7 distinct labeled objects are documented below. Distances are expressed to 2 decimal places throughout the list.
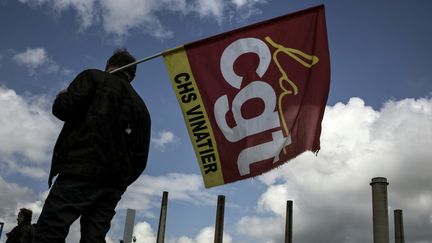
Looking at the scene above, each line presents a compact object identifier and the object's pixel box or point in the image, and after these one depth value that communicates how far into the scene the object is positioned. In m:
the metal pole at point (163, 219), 29.14
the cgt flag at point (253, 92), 3.76
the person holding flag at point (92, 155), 2.47
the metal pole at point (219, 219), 30.11
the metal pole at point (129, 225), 7.71
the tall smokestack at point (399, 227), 28.97
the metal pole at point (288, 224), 31.16
